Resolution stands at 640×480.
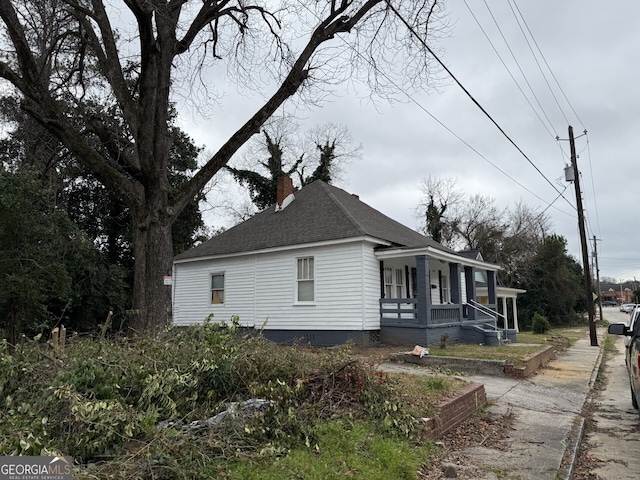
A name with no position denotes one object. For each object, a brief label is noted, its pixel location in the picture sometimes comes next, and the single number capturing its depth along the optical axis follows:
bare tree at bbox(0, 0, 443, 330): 9.46
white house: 14.91
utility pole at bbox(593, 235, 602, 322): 56.67
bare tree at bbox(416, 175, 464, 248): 42.56
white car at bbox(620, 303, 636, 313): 75.41
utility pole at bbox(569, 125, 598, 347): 20.21
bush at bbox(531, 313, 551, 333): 24.08
